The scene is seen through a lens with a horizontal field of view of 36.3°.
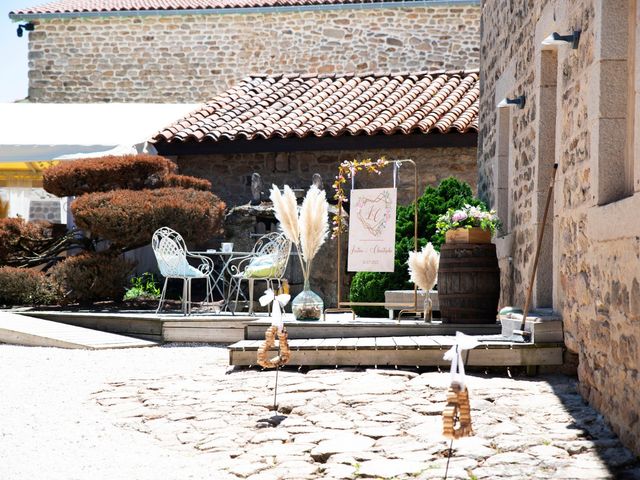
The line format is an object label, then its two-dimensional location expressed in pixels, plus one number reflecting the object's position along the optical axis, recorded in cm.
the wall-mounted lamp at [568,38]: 636
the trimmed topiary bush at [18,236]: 1293
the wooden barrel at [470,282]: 842
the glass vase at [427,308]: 872
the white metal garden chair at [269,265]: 1054
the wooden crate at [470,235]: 857
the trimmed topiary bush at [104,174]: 1297
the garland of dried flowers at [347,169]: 959
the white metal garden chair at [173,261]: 1072
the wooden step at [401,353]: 707
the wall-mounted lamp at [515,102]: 855
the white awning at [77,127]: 1467
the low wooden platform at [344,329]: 867
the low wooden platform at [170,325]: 1041
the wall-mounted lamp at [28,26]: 2073
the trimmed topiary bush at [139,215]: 1195
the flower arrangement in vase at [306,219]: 843
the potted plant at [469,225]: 859
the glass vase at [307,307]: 893
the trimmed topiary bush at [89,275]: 1226
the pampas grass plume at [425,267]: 876
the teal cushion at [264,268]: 1056
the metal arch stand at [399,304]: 921
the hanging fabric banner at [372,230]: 946
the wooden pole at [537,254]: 691
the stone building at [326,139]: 1398
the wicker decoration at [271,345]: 609
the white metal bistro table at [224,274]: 1270
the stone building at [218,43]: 1947
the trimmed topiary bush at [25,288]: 1244
